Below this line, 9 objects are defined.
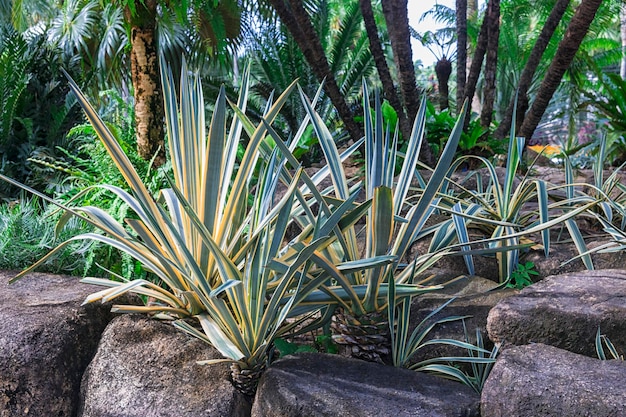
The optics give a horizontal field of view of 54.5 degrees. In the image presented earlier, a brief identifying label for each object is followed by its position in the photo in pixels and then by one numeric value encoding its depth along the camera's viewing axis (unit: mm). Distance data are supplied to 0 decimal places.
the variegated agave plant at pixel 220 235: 1816
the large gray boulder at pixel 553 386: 1431
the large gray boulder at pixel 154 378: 1839
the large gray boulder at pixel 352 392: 1633
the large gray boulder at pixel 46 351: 1999
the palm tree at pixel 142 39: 3688
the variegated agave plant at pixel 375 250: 1930
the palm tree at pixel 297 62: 7698
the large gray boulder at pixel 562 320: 1830
